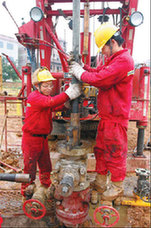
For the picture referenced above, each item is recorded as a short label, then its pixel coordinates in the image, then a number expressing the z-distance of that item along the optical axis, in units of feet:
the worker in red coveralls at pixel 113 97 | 6.03
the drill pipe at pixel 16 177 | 5.51
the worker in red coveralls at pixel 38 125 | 7.47
